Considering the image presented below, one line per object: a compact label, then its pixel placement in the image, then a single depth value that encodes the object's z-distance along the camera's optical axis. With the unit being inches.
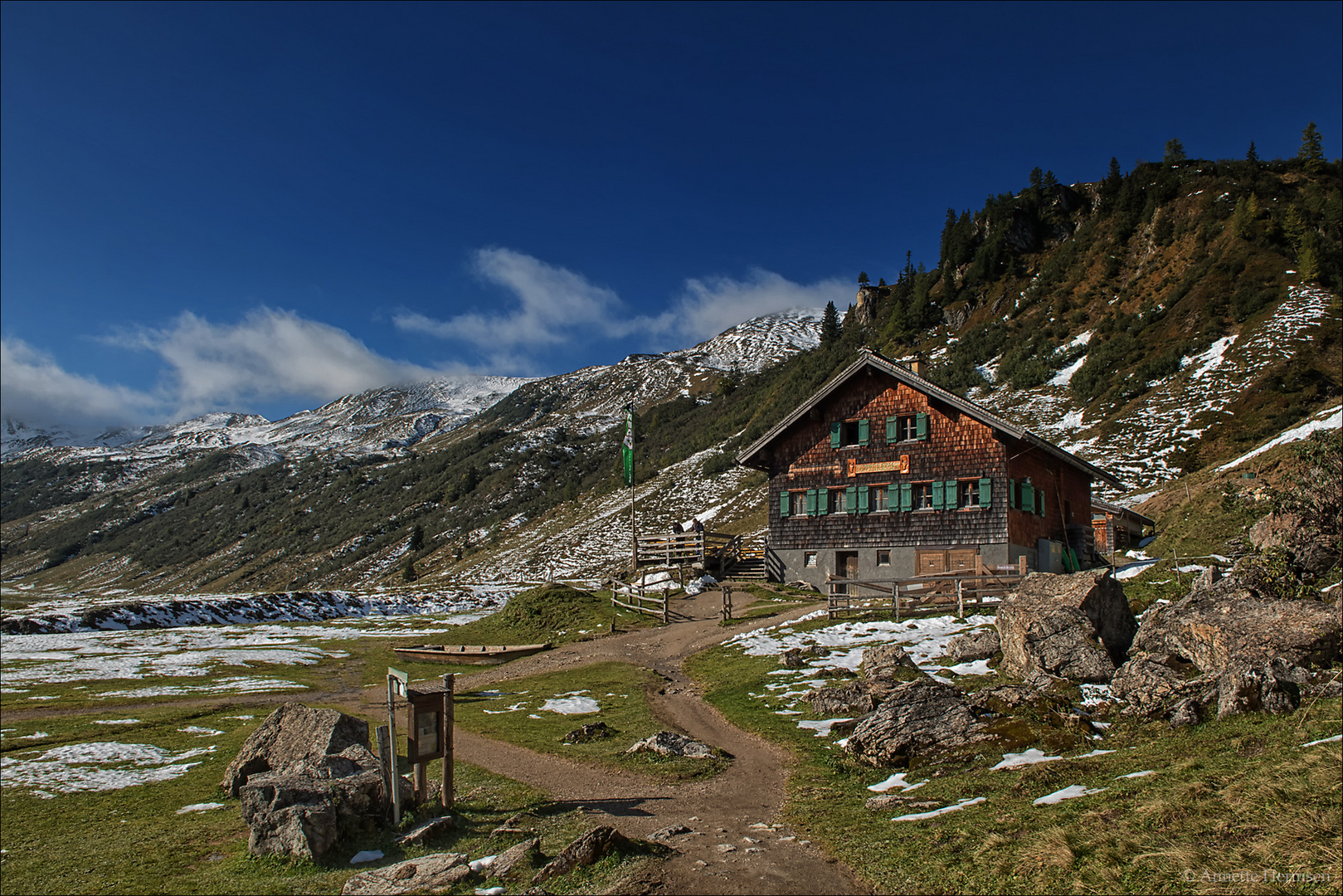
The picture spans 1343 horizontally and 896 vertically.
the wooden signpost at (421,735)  459.2
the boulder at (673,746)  588.4
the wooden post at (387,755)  462.0
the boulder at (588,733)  658.2
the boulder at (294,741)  515.5
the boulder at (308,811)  399.9
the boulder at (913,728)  513.3
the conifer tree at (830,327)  5925.2
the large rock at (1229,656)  458.9
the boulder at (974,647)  747.4
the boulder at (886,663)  709.3
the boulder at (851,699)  650.8
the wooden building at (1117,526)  1859.0
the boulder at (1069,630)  625.6
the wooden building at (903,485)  1470.2
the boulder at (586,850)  349.1
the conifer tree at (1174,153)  5103.3
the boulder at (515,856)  357.4
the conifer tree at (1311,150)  4478.3
